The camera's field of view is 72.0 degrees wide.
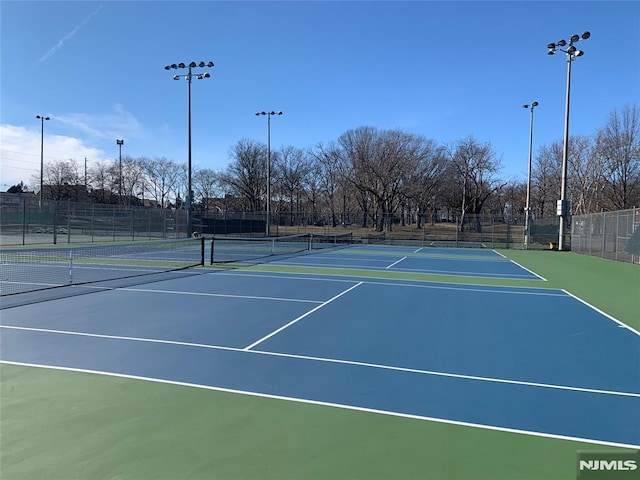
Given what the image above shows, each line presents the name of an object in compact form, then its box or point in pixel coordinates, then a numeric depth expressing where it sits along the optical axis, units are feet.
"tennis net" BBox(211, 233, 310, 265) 70.93
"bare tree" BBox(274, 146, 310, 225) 262.47
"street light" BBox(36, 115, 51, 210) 164.52
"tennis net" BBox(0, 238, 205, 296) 40.27
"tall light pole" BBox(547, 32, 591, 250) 86.07
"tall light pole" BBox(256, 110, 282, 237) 133.28
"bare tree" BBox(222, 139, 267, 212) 260.42
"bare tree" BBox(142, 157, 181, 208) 289.53
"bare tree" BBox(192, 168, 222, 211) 297.94
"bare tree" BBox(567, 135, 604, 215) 156.56
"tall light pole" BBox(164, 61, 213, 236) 102.37
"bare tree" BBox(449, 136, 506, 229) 217.36
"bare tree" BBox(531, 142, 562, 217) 183.40
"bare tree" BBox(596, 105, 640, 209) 148.46
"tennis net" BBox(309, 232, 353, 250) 117.27
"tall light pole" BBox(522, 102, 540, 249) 110.42
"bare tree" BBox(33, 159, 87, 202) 252.42
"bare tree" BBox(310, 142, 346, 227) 214.90
